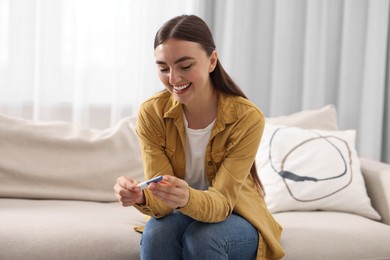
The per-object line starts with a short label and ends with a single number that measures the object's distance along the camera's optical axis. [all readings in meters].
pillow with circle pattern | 2.36
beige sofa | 1.91
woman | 1.67
